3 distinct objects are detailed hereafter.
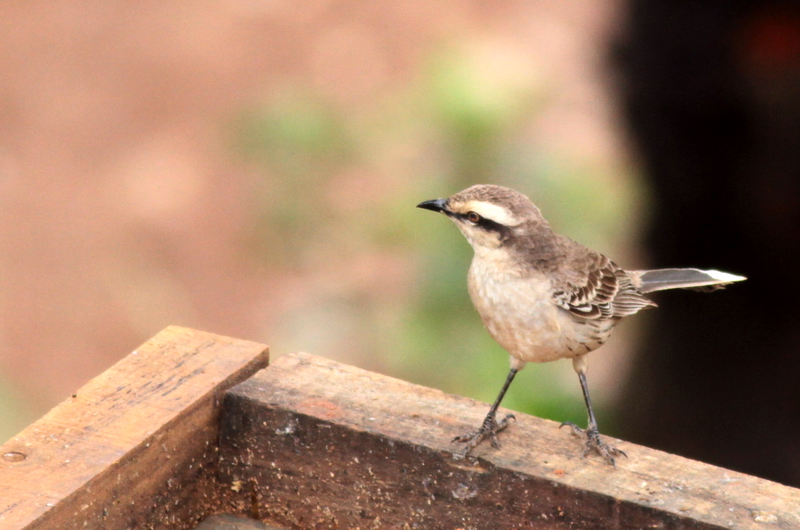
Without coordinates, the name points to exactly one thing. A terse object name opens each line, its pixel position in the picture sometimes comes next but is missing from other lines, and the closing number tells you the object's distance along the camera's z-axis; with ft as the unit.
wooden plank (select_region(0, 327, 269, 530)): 16.89
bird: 19.77
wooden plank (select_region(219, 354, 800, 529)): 18.20
